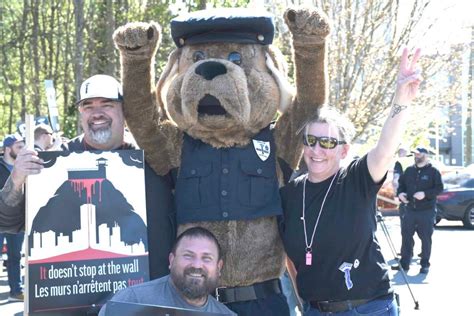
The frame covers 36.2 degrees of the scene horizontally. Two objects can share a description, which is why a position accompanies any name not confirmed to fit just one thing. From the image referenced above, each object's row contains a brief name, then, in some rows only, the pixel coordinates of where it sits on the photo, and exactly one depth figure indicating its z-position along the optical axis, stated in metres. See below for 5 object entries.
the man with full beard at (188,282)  3.74
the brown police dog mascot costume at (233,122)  4.52
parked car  18.69
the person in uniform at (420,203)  11.44
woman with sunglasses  4.00
